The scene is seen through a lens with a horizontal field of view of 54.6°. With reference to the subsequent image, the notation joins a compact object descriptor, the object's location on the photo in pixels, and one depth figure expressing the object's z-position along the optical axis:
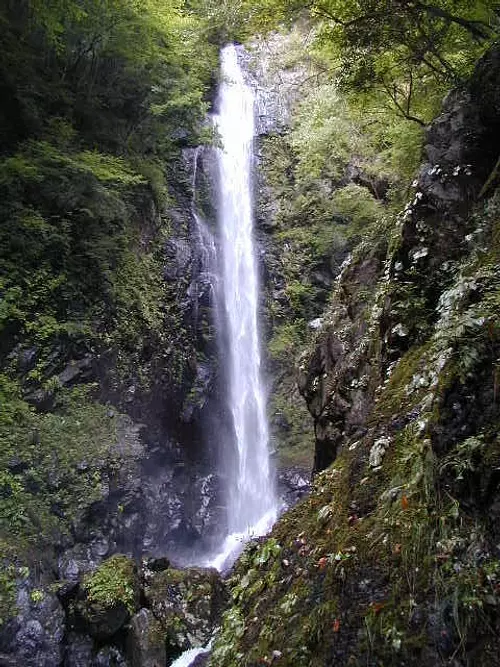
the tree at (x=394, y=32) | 5.39
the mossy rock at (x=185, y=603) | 6.25
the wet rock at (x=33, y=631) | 5.95
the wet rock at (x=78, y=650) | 6.16
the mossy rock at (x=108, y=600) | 6.25
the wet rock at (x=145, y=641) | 5.96
